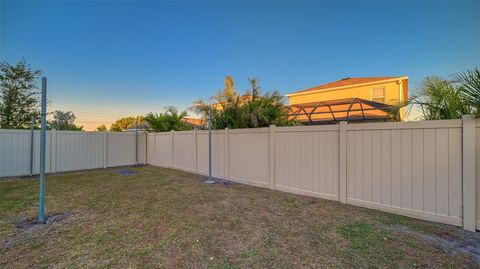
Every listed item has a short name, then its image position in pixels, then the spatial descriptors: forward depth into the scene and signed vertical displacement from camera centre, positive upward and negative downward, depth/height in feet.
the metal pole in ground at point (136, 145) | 34.86 -1.60
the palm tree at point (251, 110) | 21.11 +2.65
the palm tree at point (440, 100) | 11.12 +2.02
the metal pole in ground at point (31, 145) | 24.40 -1.17
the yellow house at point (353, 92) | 31.26 +8.72
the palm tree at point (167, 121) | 36.47 +2.46
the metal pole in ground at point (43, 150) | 10.77 -0.80
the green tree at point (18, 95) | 32.30 +6.17
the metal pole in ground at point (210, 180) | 20.91 -4.44
